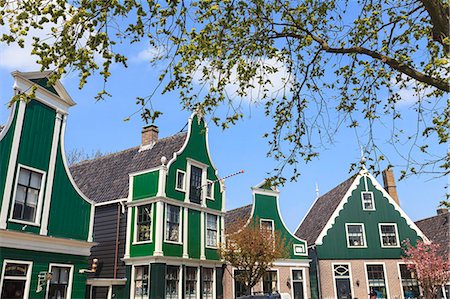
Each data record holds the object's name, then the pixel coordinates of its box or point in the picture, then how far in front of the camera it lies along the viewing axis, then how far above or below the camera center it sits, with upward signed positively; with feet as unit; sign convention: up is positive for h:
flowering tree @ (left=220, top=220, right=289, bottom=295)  66.64 +5.47
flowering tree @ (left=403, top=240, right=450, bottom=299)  83.41 +2.92
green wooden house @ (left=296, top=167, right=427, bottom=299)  87.45 +8.71
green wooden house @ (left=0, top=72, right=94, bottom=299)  41.75 +8.98
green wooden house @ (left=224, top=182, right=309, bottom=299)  78.43 +7.08
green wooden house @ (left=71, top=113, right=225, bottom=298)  60.85 +10.44
